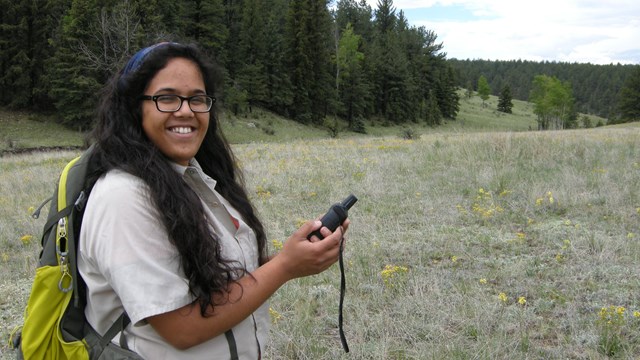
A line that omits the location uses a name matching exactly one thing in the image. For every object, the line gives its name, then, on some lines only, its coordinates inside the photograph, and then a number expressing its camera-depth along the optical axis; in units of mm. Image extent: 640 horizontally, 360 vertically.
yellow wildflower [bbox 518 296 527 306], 3316
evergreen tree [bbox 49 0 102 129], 30266
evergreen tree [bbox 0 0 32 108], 31681
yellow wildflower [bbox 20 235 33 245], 5426
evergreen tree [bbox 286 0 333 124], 44875
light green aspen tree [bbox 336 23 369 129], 48406
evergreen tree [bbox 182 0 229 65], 37094
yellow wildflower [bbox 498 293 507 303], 3221
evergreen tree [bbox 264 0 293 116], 43062
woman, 1317
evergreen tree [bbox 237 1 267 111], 41125
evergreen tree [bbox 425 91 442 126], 56875
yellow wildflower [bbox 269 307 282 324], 3404
